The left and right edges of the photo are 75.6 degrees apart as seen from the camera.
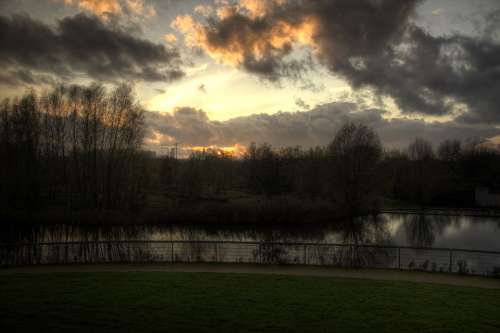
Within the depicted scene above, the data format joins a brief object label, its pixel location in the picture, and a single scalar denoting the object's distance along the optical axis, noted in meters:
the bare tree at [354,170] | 55.53
